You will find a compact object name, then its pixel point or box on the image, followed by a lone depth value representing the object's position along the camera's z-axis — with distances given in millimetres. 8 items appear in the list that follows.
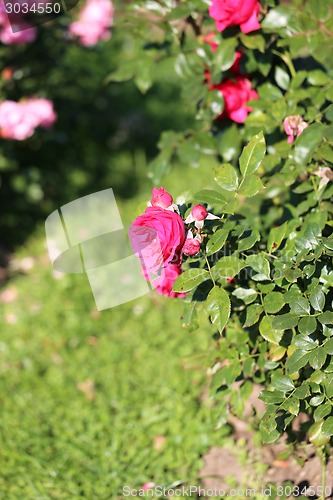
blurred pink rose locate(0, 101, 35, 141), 2353
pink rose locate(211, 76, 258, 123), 1649
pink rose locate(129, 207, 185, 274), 1380
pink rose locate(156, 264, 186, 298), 1485
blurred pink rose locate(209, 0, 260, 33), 1557
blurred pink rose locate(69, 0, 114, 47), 2627
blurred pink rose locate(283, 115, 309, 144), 1534
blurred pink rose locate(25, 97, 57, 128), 2420
